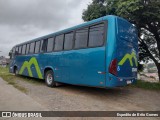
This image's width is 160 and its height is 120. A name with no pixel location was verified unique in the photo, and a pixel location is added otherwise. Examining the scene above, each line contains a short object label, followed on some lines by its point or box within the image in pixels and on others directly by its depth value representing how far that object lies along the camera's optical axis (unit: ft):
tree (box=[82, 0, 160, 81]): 21.62
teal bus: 13.83
